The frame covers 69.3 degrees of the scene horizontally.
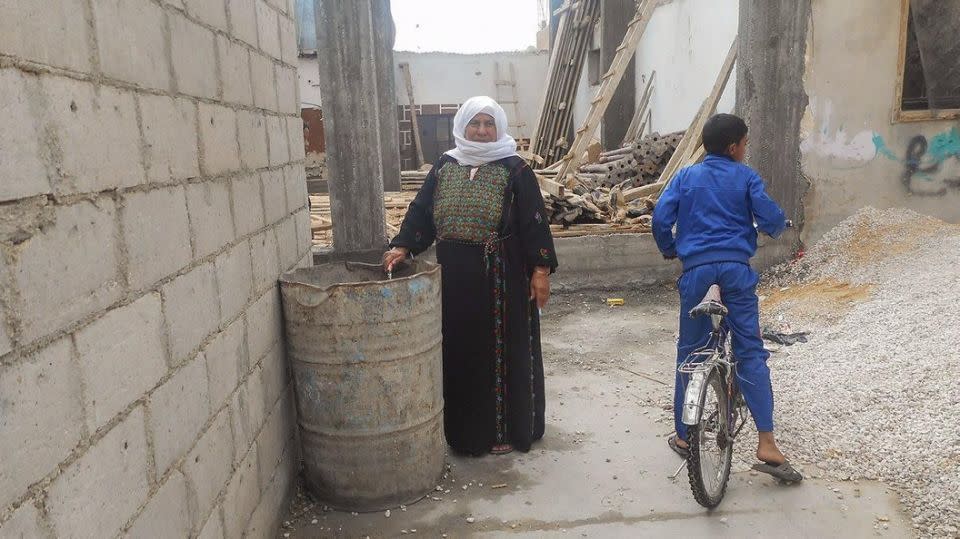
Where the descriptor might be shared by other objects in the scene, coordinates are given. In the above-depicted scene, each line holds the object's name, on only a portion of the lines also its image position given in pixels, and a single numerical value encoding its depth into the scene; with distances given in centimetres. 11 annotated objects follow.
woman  359
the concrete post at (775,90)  650
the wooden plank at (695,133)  818
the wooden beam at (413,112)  1930
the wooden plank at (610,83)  876
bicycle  294
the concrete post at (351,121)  605
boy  317
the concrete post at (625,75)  1266
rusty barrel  298
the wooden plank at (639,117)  1293
